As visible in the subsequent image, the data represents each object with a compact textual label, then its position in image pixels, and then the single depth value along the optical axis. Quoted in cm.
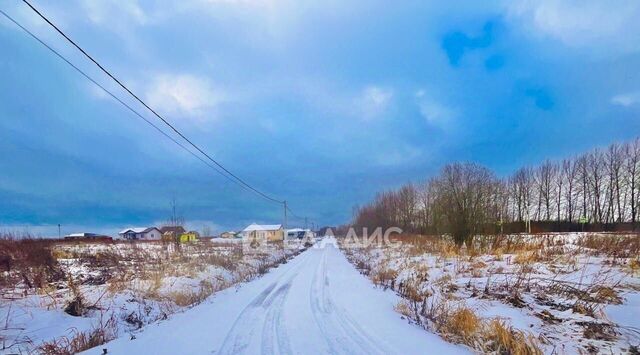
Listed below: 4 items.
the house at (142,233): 10931
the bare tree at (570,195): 6205
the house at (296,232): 12355
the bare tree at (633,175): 4816
